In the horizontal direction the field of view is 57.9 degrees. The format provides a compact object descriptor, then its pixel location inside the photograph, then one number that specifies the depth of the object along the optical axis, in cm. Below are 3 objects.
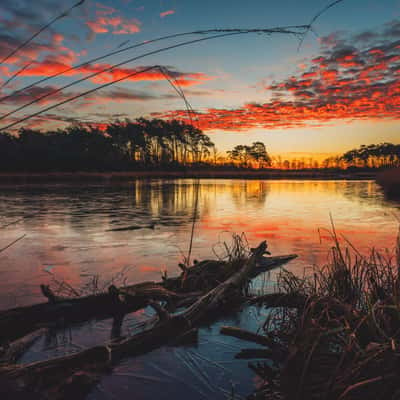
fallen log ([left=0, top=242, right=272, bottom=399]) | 269
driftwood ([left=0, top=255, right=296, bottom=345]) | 385
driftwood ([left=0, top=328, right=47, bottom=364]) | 305
